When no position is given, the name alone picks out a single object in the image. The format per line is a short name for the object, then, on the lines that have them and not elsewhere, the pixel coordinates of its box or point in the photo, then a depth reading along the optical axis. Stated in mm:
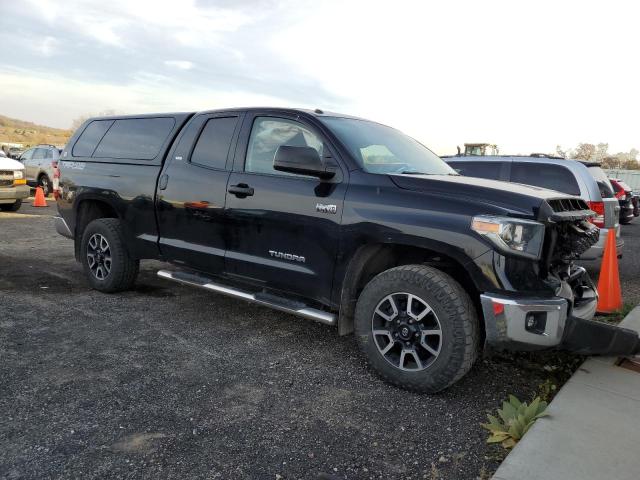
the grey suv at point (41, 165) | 16750
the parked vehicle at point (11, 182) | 11375
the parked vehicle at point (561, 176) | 6734
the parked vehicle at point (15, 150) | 26681
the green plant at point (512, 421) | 2752
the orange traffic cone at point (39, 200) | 14039
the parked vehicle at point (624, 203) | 13227
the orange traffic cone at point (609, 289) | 5250
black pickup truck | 3061
